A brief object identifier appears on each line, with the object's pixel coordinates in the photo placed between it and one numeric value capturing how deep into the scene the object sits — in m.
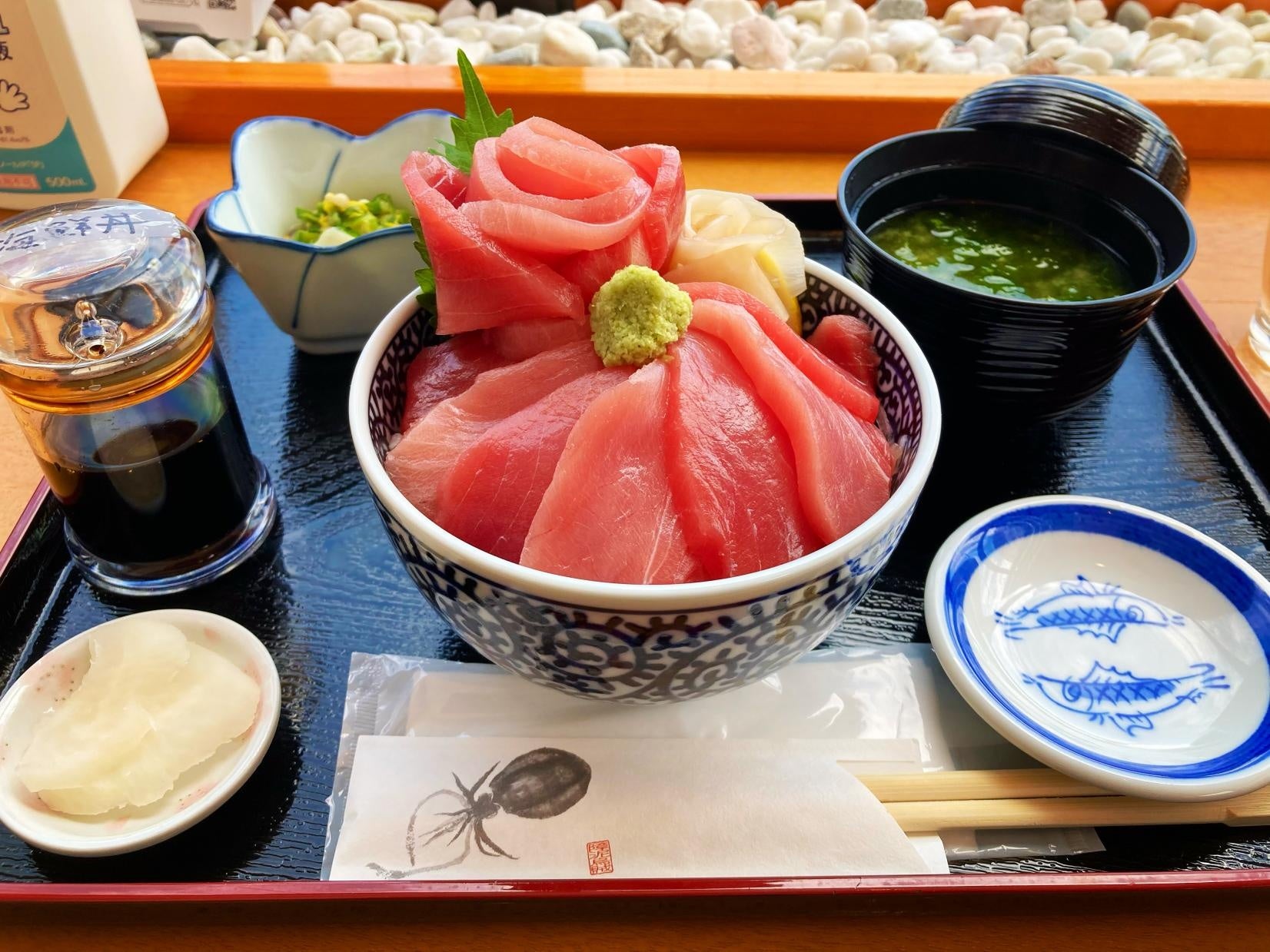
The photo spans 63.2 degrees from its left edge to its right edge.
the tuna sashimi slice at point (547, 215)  0.27
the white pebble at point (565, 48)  0.68
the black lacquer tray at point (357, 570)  0.26
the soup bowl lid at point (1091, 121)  0.40
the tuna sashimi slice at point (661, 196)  0.29
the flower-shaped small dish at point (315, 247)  0.39
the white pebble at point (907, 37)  0.72
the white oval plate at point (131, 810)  0.26
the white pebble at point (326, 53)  0.69
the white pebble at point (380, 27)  0.74
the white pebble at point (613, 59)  0.69
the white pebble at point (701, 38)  0.72
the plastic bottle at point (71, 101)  0.46
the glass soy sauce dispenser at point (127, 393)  0.29
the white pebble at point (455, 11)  0.79
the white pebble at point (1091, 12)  0.78
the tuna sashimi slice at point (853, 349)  0.31
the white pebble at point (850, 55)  0.70
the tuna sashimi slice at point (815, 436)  0.26
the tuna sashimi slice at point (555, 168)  0.29
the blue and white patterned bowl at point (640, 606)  0.23
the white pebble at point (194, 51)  0.68
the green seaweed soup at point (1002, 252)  0.40
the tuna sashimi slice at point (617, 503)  0.24
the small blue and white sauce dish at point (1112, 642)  0.28
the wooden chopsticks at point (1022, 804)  0.26
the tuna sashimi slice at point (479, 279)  0.27
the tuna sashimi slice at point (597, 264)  0.28
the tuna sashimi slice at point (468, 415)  0.26
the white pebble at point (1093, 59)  0.69
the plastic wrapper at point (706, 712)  0.29
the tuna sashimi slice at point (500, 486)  0.26
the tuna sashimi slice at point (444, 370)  0.29
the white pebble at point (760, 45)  0.71
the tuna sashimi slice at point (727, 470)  0.25
